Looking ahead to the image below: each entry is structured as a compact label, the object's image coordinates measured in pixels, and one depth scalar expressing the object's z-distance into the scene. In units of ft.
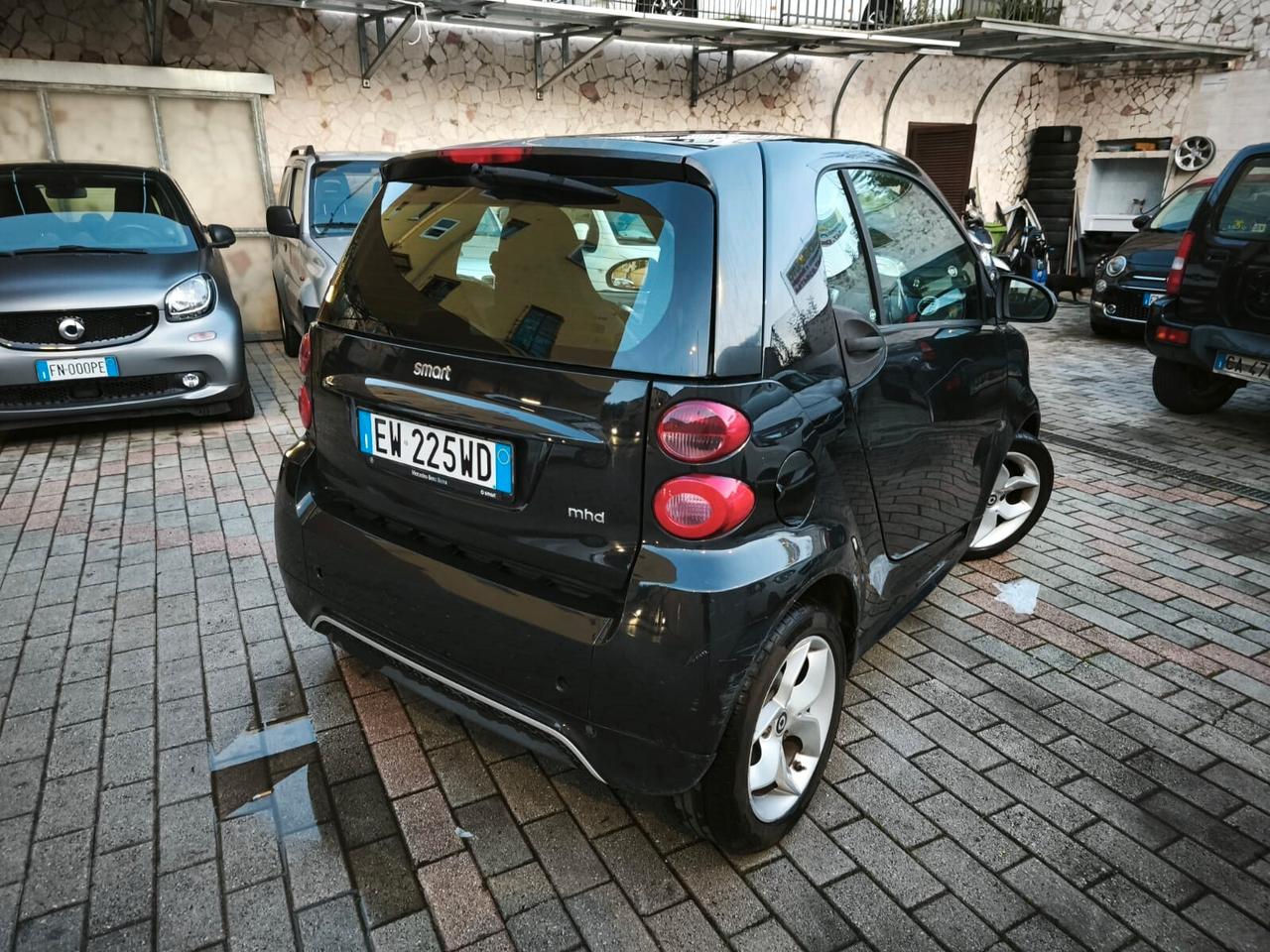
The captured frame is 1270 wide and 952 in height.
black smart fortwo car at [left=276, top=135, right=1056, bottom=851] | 6.35
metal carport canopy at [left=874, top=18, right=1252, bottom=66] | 37.42
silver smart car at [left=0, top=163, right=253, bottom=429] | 17.38
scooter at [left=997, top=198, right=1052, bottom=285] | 41.04
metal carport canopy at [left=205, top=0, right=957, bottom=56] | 29.60
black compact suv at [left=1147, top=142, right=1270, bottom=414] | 18.71
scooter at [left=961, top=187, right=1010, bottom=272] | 40.09
